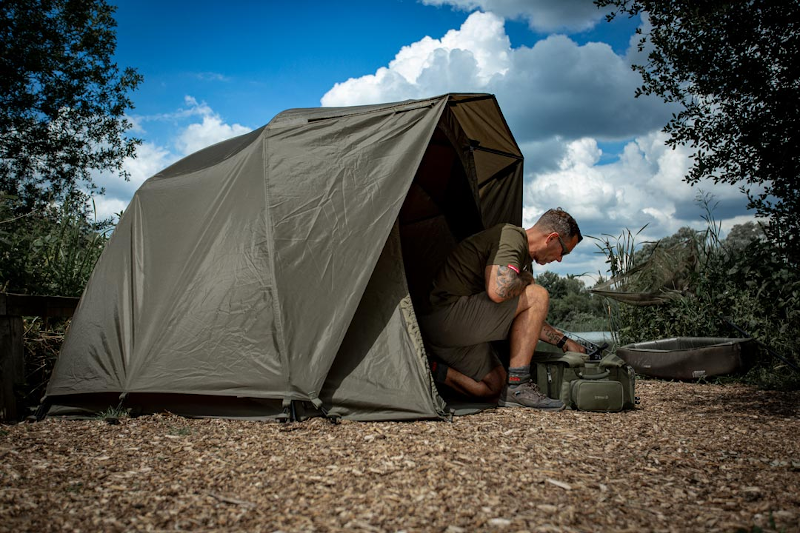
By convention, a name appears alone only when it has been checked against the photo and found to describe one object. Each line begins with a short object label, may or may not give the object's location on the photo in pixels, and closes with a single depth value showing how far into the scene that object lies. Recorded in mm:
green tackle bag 4250
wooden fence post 3986
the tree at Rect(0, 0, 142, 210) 14375
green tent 3852
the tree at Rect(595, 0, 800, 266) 4594
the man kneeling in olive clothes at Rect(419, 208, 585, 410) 4320
